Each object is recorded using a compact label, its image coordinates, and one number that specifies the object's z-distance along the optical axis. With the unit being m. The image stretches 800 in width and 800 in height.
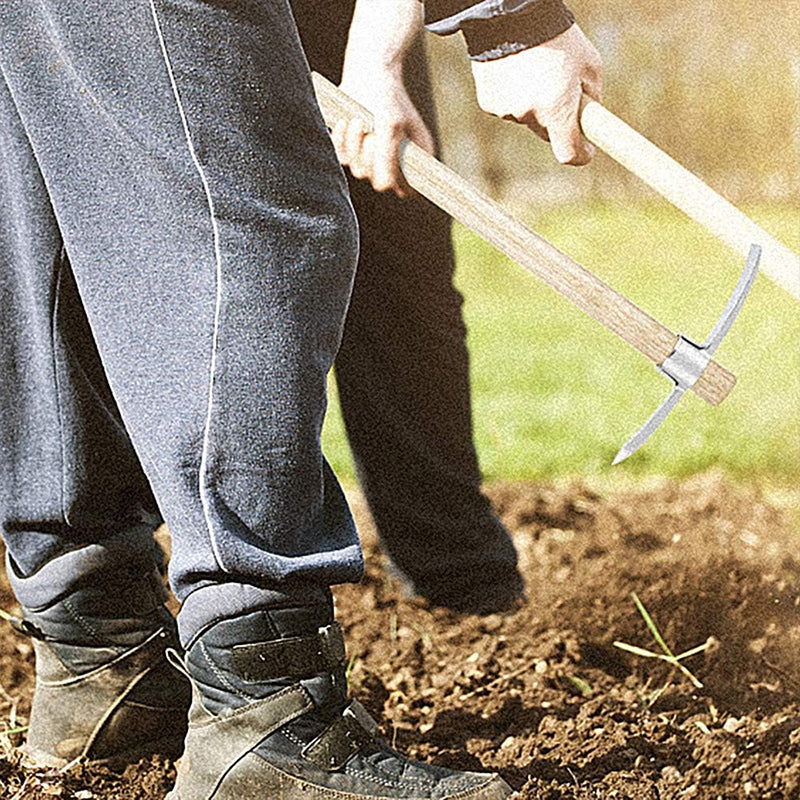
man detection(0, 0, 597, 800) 2.71
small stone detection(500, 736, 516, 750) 3.02
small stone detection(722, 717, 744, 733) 3.03
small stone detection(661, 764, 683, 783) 2.93
